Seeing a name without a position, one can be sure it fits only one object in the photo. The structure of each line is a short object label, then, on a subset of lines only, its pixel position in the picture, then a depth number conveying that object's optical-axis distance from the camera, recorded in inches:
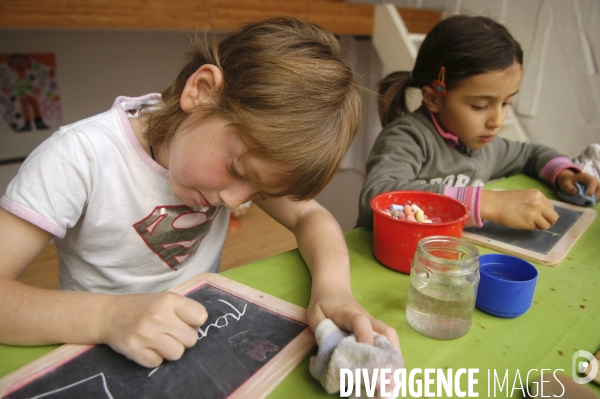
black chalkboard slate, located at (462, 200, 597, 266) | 27.8
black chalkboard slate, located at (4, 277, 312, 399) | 15.3
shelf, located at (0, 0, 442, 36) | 42.0
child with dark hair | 34.8
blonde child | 17.8
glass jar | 19.6
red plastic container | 25.0
